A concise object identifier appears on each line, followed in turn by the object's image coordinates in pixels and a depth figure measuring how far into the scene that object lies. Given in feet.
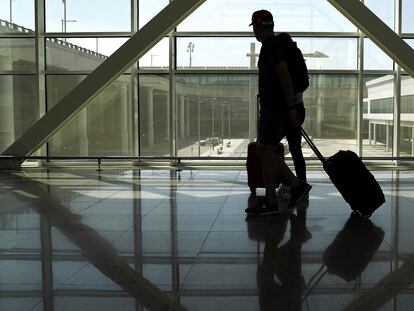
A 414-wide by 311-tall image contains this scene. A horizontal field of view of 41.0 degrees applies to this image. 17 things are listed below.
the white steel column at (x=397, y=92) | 40.55
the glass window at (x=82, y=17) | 41.81
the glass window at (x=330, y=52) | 41.39
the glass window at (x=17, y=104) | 42.68
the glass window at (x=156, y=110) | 42.11
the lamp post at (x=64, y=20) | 42.37
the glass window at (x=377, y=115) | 41.27
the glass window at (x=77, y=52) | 42.47
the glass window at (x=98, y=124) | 42.80
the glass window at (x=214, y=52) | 41.91
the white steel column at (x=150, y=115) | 42.19
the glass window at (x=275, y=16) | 41.42
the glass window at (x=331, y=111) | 41.96
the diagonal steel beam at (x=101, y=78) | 34.73
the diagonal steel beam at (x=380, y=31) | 34.30
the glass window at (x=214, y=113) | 42.57
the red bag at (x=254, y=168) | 23.09
